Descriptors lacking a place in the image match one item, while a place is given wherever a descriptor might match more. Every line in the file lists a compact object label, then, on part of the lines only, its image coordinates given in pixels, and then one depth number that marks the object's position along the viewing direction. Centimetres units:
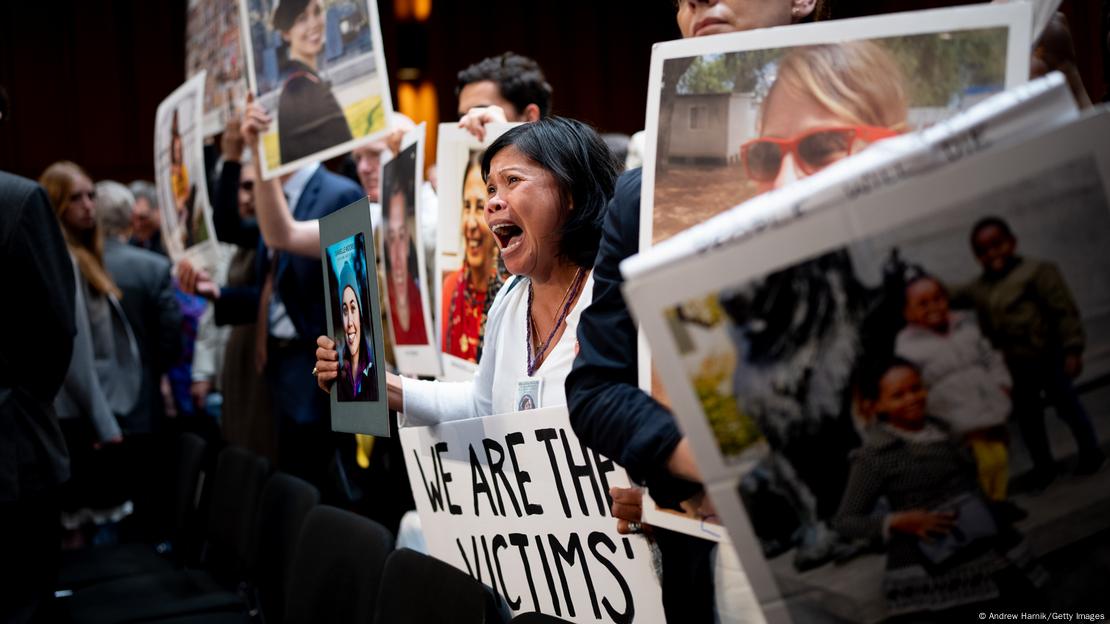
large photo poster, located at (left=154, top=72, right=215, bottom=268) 364
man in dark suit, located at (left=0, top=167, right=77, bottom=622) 267
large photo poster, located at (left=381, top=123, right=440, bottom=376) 271
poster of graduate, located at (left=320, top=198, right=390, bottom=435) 173
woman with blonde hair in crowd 423
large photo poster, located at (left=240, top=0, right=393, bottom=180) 275
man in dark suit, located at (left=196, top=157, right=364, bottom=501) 320
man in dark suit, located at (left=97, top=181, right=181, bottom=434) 506
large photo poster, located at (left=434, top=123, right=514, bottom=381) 246
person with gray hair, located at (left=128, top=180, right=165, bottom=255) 655
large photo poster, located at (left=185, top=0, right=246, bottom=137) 370
